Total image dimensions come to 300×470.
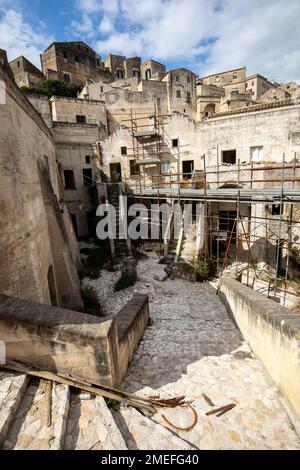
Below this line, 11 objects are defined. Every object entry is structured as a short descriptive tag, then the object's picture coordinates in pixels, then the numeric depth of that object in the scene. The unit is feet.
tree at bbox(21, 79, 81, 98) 78.87
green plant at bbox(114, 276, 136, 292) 32.30
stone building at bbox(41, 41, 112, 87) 96.43
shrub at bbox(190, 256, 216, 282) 34.65
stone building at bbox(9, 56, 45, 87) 86.84
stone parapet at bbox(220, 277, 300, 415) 11.32
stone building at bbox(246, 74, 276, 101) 119.91
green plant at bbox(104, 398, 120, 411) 10.89
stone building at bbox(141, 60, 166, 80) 117.70
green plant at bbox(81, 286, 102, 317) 27.40
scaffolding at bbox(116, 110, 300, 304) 30.55
